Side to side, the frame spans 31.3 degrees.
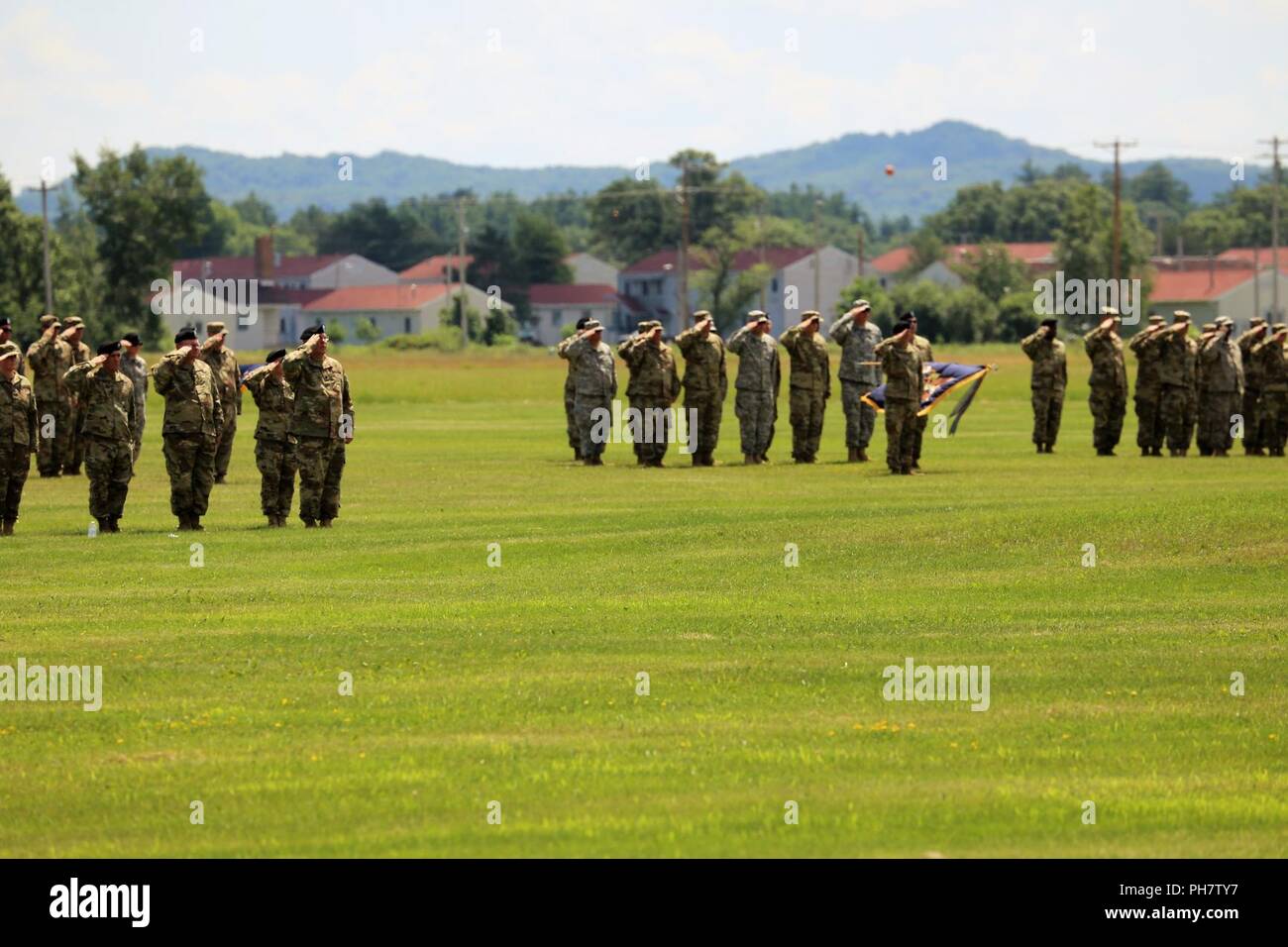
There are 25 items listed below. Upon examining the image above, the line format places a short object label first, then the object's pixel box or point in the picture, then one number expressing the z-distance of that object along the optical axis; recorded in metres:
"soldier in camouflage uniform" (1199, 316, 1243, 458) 37.16
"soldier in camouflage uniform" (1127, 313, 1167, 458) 37.19
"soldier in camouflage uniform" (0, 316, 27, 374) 31.41
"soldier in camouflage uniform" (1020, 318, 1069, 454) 37.56
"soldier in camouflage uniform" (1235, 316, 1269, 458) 37.28
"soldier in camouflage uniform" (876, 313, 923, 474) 31.88
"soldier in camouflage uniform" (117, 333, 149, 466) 34.84
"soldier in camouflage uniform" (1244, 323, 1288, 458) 36.84
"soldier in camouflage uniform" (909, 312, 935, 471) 32.77
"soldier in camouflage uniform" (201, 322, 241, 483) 32.38
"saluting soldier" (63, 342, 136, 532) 25.12
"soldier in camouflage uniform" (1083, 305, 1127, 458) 37.06
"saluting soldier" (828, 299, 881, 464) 35.81
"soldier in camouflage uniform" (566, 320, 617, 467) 37.09
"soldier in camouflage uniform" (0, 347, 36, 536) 25.20
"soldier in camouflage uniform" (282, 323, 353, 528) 24.97
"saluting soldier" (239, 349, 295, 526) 25.59
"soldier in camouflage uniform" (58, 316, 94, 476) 34.31
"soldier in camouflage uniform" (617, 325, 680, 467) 36.38
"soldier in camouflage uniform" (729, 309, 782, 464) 35.88
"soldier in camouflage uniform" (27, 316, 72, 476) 34.50
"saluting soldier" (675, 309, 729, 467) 35.94
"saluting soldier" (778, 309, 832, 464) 35.91
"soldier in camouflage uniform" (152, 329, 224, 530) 25.11
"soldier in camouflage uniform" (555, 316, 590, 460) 37.81
